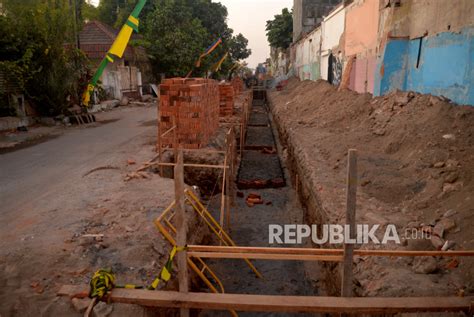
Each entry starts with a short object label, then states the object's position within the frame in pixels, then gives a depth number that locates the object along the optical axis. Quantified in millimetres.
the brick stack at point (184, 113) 10578
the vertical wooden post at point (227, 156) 8433
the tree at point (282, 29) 48219
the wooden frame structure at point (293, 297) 3467
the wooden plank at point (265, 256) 3695
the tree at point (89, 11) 40500
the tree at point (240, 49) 58438
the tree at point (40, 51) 15898
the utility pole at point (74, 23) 19186
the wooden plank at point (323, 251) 3672
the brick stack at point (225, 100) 17938
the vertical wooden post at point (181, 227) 3576
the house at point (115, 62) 27062
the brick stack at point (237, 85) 32269
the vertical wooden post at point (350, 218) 3424
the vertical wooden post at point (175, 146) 9305
